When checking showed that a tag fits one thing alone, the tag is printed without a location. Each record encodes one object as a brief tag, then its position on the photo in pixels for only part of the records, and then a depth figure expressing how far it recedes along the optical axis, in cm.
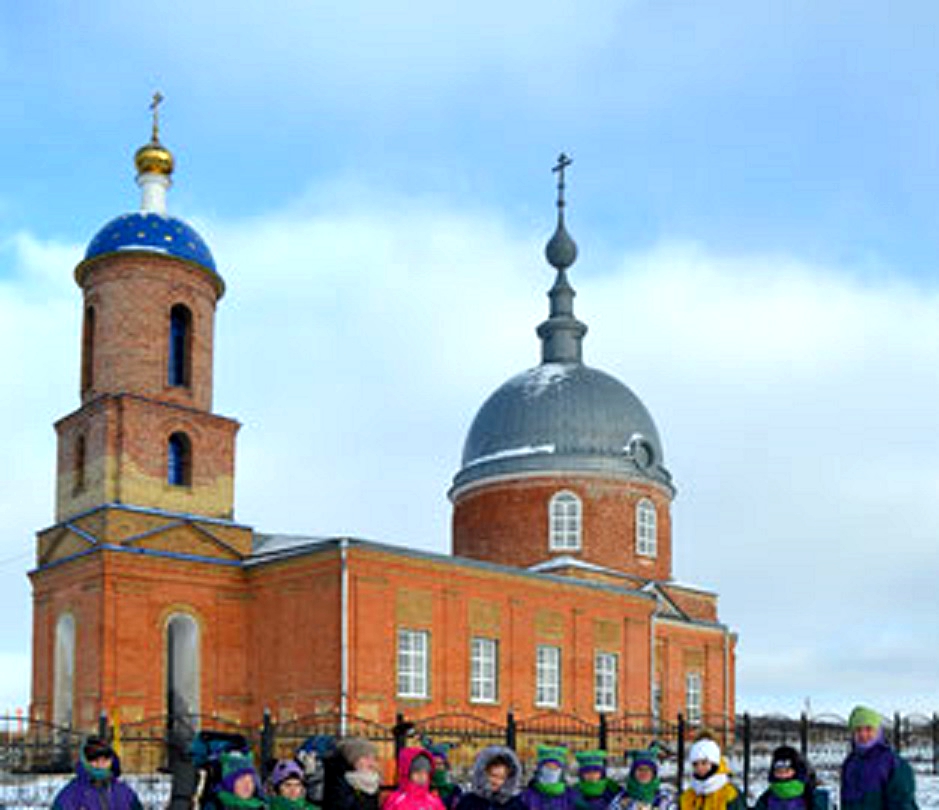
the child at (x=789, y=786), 768
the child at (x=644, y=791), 813
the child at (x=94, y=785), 755
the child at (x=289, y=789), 695
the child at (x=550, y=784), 788
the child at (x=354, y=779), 716
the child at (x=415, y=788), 682
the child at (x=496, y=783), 680
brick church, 2670
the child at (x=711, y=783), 748
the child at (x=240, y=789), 694
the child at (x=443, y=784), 847
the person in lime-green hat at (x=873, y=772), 796
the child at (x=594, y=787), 831
